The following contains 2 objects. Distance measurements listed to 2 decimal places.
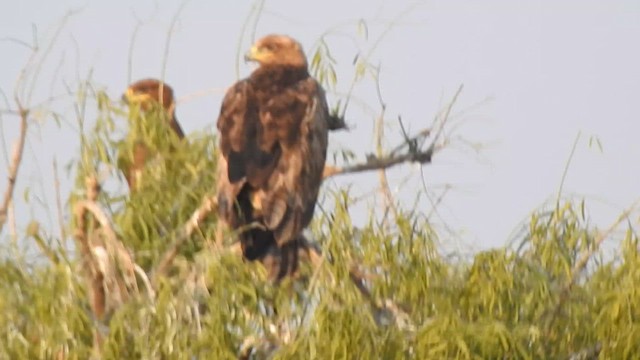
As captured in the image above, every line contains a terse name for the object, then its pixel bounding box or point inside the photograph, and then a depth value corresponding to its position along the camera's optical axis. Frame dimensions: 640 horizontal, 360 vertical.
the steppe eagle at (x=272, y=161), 19.80
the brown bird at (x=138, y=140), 20.27
